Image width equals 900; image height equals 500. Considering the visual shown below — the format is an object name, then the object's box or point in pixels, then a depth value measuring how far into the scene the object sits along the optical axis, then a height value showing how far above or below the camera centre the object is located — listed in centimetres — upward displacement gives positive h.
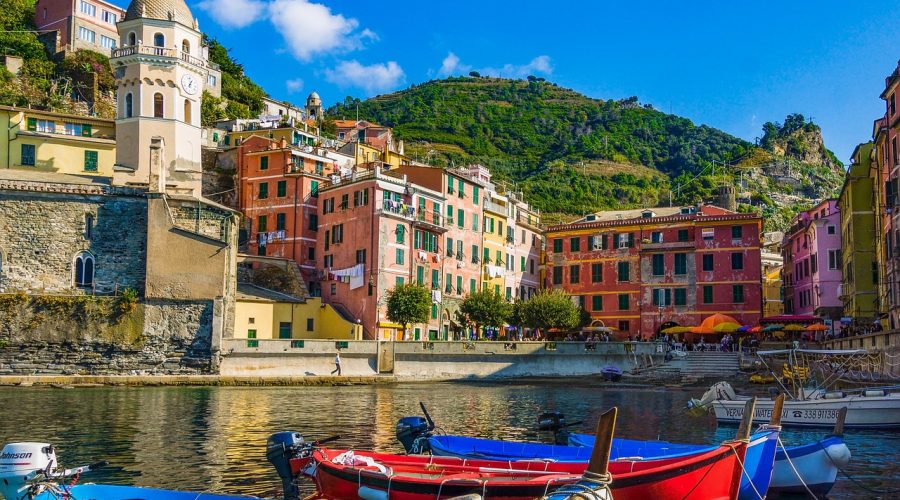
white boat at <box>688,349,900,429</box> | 2933 -292
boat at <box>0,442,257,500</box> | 1420 -267
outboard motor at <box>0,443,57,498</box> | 1434 -243
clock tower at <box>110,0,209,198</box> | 5631 +1468
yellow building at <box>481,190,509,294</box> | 7062 +629
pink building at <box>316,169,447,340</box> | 5891 +530
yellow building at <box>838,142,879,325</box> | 5412 +509
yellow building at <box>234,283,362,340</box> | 5491 +9
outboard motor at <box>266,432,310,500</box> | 1650 -254
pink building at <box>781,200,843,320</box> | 6319 +450
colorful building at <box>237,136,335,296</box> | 6506 +928
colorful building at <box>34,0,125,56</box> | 8438 +2922
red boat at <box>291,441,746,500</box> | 1370 -263
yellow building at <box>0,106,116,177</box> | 5912 +1202
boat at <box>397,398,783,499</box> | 1798 -284
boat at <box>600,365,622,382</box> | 5462 -333
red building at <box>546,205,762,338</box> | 6556 +425
